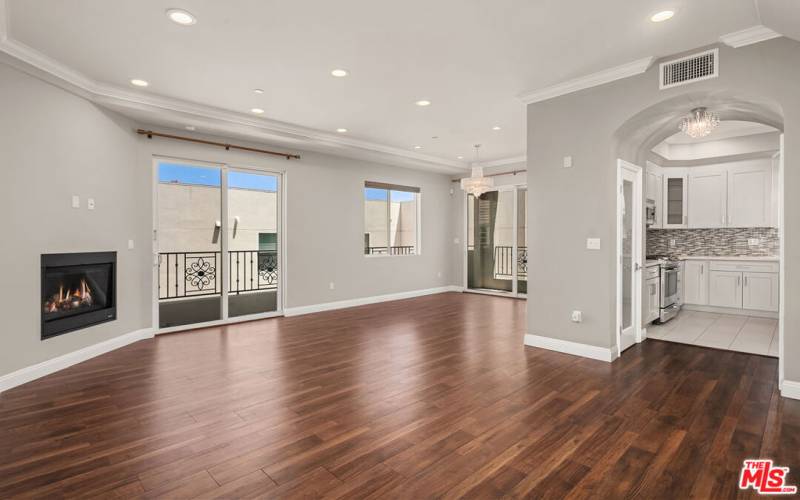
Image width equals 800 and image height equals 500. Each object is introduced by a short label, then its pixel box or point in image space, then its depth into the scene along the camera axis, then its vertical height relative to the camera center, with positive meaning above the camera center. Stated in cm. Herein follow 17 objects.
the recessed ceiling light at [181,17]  296 +170
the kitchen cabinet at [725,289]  632 -61
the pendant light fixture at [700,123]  400 +126
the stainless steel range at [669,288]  575 -57
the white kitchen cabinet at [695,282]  664 -53
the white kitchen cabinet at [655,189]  671 +102
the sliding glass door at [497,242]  864 +15
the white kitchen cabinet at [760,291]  600 -61
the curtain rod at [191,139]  512 +146
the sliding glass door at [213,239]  589 +14
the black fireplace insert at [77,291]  395 -45
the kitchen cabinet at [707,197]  662 +87
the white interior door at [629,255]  432 -6
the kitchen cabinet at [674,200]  697 +86
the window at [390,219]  820 +63
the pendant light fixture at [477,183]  693 +113
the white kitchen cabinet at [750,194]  625 +87
